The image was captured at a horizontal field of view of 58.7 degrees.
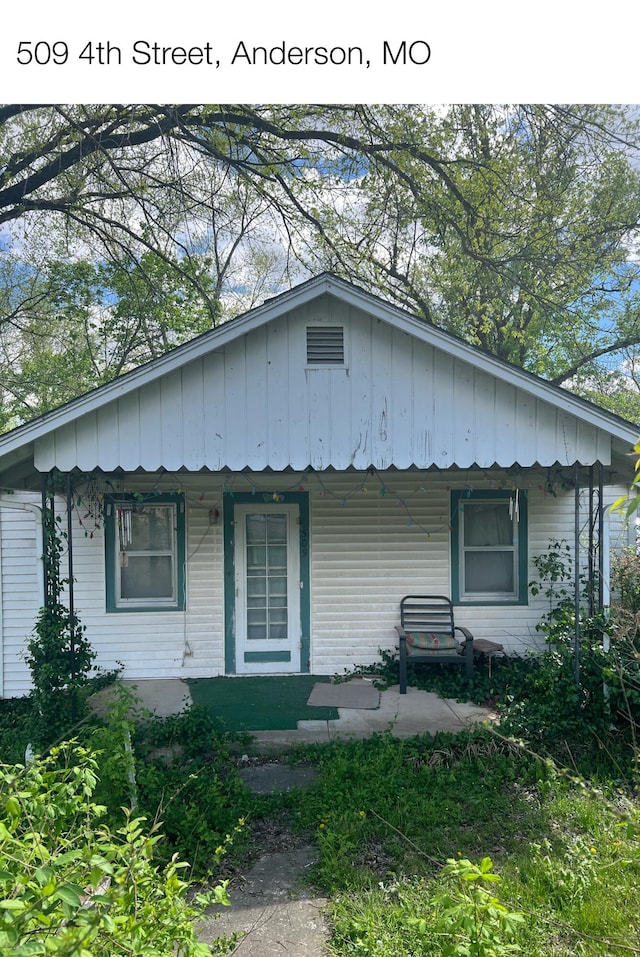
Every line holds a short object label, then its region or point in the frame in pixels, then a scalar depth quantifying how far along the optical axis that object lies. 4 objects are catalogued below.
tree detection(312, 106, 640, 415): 11.05
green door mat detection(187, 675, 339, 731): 5.91
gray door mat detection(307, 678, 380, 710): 6.39
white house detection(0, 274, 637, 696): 7.42
